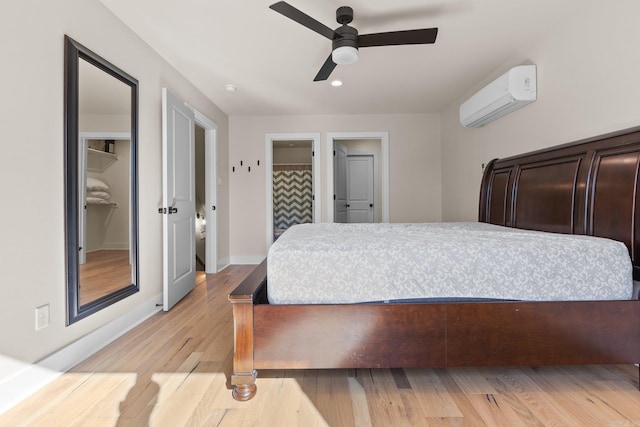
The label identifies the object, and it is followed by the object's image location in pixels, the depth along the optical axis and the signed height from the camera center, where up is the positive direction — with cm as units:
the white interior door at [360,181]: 651 +70
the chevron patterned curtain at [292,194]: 772 +51
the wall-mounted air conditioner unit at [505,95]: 254 +104
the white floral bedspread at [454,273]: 149 -29
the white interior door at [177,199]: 273 +16
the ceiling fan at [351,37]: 204 +122
